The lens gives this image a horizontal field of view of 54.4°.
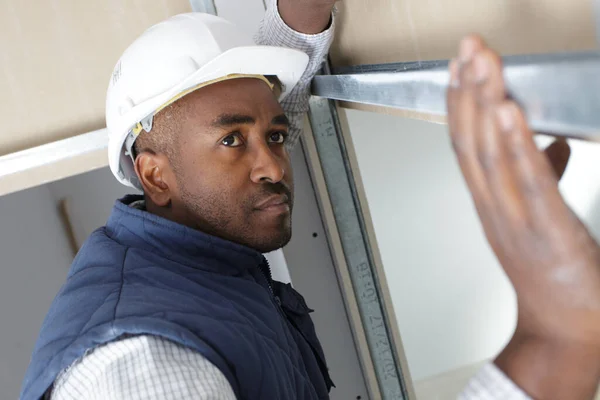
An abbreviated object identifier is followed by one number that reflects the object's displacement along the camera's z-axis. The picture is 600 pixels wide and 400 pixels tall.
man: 0.42
